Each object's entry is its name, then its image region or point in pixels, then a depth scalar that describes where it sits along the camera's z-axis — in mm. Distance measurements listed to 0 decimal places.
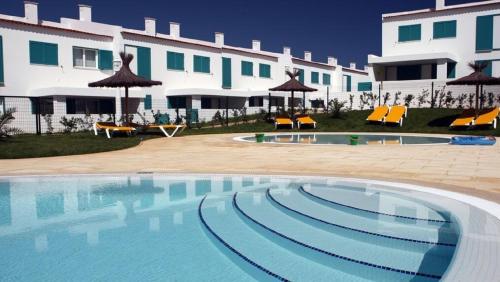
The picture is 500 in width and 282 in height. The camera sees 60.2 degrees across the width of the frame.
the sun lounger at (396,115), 23094
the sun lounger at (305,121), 24312
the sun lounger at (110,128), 18281
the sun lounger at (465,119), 20364
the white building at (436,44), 29984
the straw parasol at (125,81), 18609
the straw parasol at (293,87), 25061
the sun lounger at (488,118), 19906
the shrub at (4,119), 15906
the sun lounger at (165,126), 19391
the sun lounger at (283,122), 24625
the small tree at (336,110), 25875
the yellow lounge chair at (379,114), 23952
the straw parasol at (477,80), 20125
